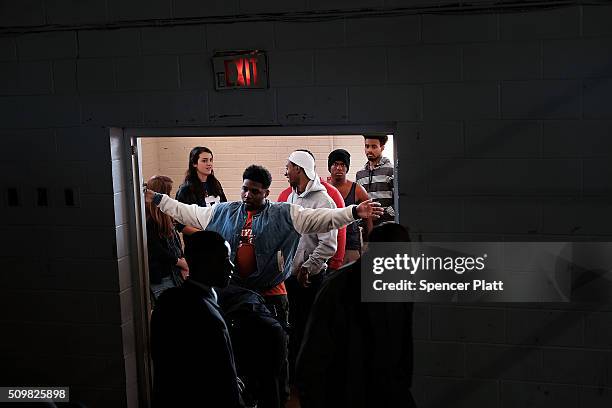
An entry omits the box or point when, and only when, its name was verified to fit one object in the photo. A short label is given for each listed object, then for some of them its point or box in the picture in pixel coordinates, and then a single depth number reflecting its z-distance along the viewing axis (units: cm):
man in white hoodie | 502
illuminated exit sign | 394
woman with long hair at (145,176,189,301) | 508
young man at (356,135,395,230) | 538
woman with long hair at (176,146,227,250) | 545
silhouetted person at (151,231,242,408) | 311
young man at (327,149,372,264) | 555
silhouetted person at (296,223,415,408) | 310
